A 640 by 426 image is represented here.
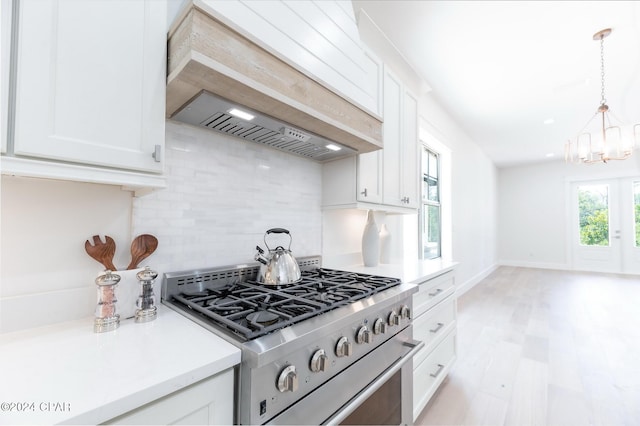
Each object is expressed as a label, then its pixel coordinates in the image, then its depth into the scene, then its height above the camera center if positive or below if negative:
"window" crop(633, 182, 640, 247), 6.07 +0.38
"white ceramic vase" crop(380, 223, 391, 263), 2.21 -0.20
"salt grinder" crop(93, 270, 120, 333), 0.83 -0.26
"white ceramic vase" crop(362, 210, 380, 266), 2.05 -0.16
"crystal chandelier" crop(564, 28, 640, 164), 2.86 +1.63
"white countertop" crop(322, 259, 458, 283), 1.67 -0.32
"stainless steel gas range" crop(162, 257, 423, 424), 0.72 -0.37
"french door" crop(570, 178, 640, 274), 6.14 -0.03
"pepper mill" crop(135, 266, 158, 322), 0.91 -0.26
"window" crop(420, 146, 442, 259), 3.75 +0.22
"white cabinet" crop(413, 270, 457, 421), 1.60 -0.75
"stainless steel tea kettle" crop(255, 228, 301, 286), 1.32 -0.22
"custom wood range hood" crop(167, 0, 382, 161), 0.85 +0.50
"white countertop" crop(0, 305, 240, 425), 0.49 -0.33
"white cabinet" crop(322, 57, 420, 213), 1.76 +0.39
